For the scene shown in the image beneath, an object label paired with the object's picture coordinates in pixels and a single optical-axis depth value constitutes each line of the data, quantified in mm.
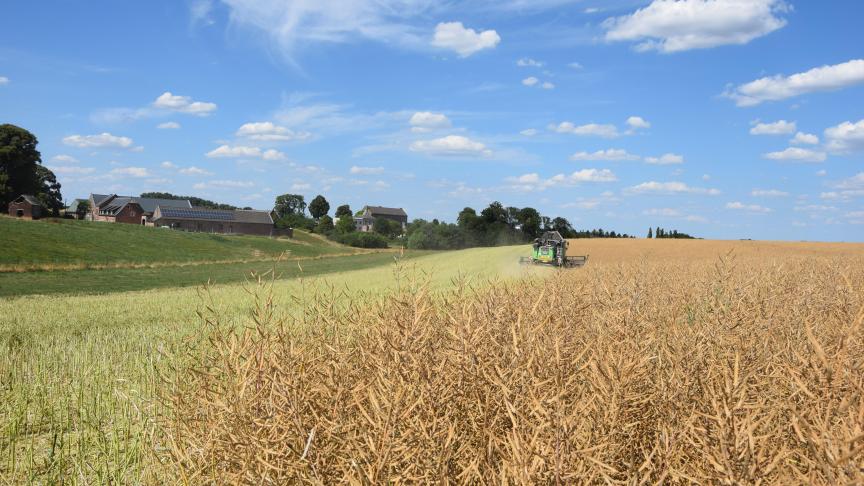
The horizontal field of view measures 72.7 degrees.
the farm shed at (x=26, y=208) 69312
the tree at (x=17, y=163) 70938
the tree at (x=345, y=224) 115625
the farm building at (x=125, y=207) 103625
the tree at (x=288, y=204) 154388
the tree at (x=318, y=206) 151500
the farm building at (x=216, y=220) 100250
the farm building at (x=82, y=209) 110750
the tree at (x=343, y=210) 147500
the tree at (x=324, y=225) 113438
